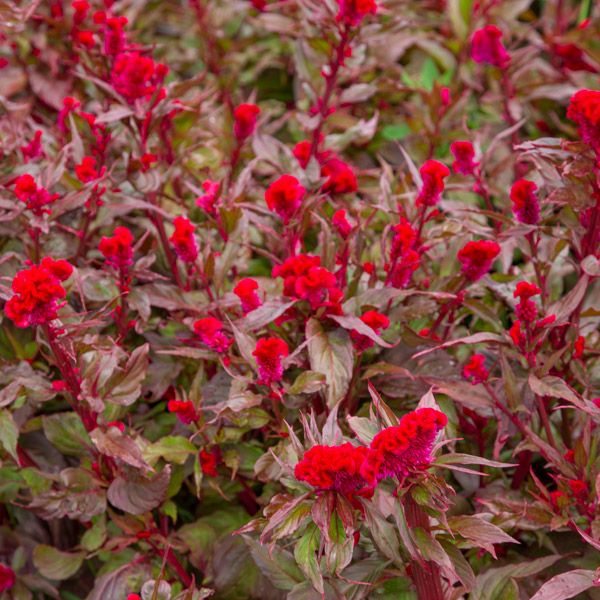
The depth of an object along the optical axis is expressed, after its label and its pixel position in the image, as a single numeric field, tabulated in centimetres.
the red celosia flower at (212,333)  149
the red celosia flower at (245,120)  167
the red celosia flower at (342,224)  158
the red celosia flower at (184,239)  152
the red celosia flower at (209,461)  157
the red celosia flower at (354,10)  161
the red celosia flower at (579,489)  147
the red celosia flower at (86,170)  163
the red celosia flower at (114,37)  168
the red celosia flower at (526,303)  146
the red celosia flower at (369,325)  149
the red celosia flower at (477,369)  152
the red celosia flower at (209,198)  161
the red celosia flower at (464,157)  160
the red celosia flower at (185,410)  150
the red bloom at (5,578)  160
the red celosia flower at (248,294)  149
